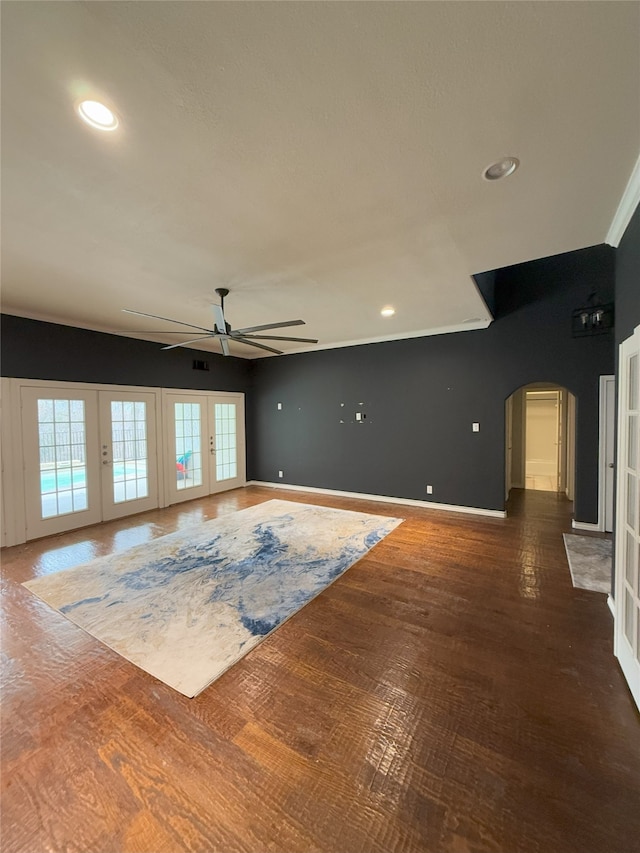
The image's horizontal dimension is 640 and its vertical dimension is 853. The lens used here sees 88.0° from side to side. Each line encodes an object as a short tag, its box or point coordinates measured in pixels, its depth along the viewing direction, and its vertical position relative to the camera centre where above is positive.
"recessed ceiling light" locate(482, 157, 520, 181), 1.77 +1.36
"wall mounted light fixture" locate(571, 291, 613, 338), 4.26 +1.26
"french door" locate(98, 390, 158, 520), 5.16 -0.52
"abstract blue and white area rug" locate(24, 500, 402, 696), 2.28 -1.56
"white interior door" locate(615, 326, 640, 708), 1.89 -0.66
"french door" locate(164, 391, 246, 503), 6.13 -0.48
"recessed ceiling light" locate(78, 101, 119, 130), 1.41 +1.34
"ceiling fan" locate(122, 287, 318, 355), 3.27 +0.92
